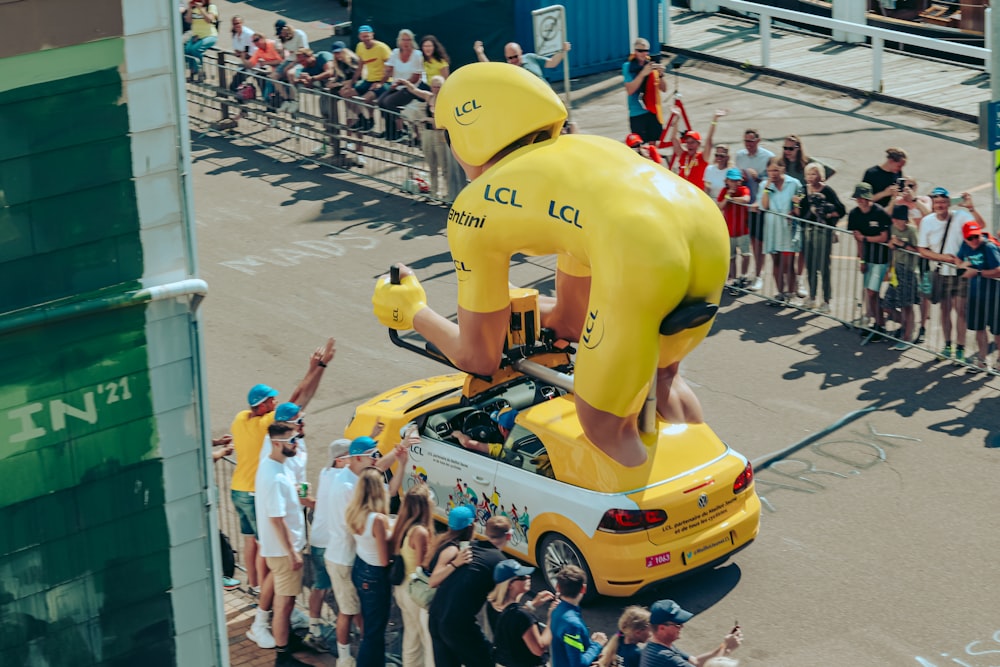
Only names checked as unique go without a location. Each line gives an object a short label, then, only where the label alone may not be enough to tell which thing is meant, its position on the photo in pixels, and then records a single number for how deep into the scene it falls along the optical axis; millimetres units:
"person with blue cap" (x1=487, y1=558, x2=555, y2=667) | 9375
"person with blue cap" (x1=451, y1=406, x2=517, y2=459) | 11984
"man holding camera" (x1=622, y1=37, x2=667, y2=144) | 20875
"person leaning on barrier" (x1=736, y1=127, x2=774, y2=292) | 17312
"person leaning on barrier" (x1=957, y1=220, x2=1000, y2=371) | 14711
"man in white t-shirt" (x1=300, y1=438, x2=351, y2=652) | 10594
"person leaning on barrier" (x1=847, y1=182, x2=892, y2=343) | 15797
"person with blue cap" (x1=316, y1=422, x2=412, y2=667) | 10469
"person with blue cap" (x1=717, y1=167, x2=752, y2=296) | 17250
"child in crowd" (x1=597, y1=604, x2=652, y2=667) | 8953
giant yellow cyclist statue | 11102
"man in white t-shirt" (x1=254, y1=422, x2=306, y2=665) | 10625
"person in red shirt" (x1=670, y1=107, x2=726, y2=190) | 17703
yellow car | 11203
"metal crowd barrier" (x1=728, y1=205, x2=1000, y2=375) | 15438
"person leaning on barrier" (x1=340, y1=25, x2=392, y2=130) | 23078
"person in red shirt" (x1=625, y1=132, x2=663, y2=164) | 18234
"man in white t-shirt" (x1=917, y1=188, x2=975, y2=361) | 15062
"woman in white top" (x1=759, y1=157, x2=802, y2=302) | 16706
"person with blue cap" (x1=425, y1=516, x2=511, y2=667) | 9617
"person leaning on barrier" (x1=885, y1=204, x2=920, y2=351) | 15562
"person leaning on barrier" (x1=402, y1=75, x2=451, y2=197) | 20703
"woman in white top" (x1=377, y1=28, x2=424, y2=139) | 22516
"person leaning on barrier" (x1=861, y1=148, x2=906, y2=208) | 16578
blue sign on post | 15336
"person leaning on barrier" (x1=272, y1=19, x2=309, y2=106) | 24250
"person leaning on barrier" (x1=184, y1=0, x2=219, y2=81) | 26406
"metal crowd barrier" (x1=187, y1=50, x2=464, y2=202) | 21875
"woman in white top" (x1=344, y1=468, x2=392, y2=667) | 10195
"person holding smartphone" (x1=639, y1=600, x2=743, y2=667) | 8828
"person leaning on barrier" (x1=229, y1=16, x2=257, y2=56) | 25438
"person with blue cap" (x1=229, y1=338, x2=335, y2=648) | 11297
